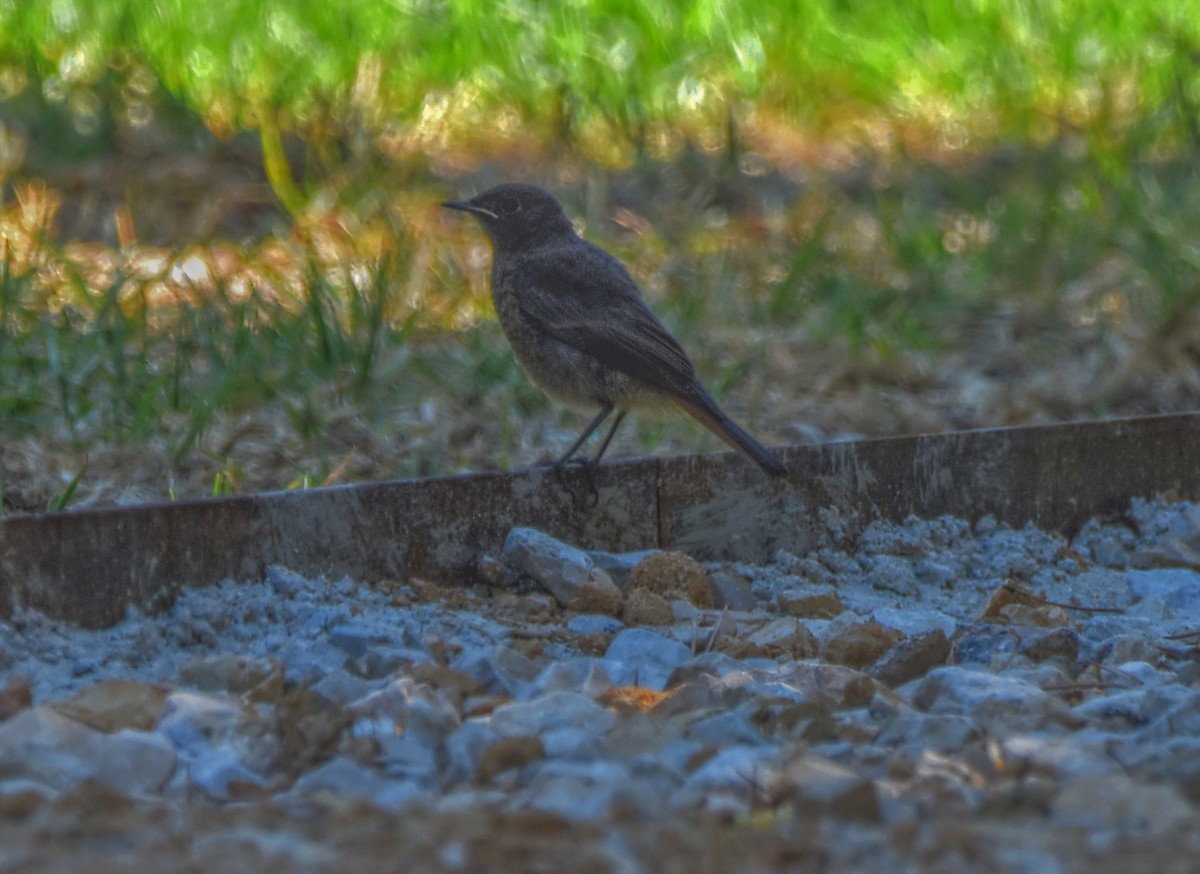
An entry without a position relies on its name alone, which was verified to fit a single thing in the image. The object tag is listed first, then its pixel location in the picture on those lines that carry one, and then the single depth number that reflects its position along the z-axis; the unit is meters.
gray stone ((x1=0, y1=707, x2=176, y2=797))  4.42
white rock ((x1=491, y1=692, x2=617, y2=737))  4.83
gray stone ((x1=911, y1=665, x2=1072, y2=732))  5.07
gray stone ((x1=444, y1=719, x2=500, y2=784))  4.61
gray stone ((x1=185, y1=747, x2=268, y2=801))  4.49
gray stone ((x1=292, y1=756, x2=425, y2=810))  4.40
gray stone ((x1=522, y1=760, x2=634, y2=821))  4.12
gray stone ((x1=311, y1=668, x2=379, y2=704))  5.18
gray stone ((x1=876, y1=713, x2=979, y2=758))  4.82
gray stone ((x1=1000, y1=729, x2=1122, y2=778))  4.51
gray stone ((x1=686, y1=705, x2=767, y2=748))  4.81
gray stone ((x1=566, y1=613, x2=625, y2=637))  6.39
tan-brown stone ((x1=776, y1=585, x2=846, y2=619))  6.83
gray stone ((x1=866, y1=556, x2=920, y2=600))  7.39
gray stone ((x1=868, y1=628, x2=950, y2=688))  5.89
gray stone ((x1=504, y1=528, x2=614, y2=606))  6.71
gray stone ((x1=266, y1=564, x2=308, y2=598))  6.23
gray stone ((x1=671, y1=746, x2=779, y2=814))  4.21
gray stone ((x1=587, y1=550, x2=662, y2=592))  7.02
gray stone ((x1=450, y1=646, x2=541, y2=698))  5.45
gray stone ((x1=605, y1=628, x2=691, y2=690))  5.91
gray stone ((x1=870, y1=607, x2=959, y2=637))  6.51
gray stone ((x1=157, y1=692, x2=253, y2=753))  4.78
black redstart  8.51
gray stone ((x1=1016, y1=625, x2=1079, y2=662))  6.14
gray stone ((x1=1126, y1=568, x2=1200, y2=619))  7.10
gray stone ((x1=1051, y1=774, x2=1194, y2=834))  3.99
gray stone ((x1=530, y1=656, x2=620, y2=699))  5.41
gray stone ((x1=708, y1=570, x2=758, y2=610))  7.02
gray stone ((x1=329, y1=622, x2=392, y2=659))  5.74
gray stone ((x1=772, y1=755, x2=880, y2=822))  4.09
